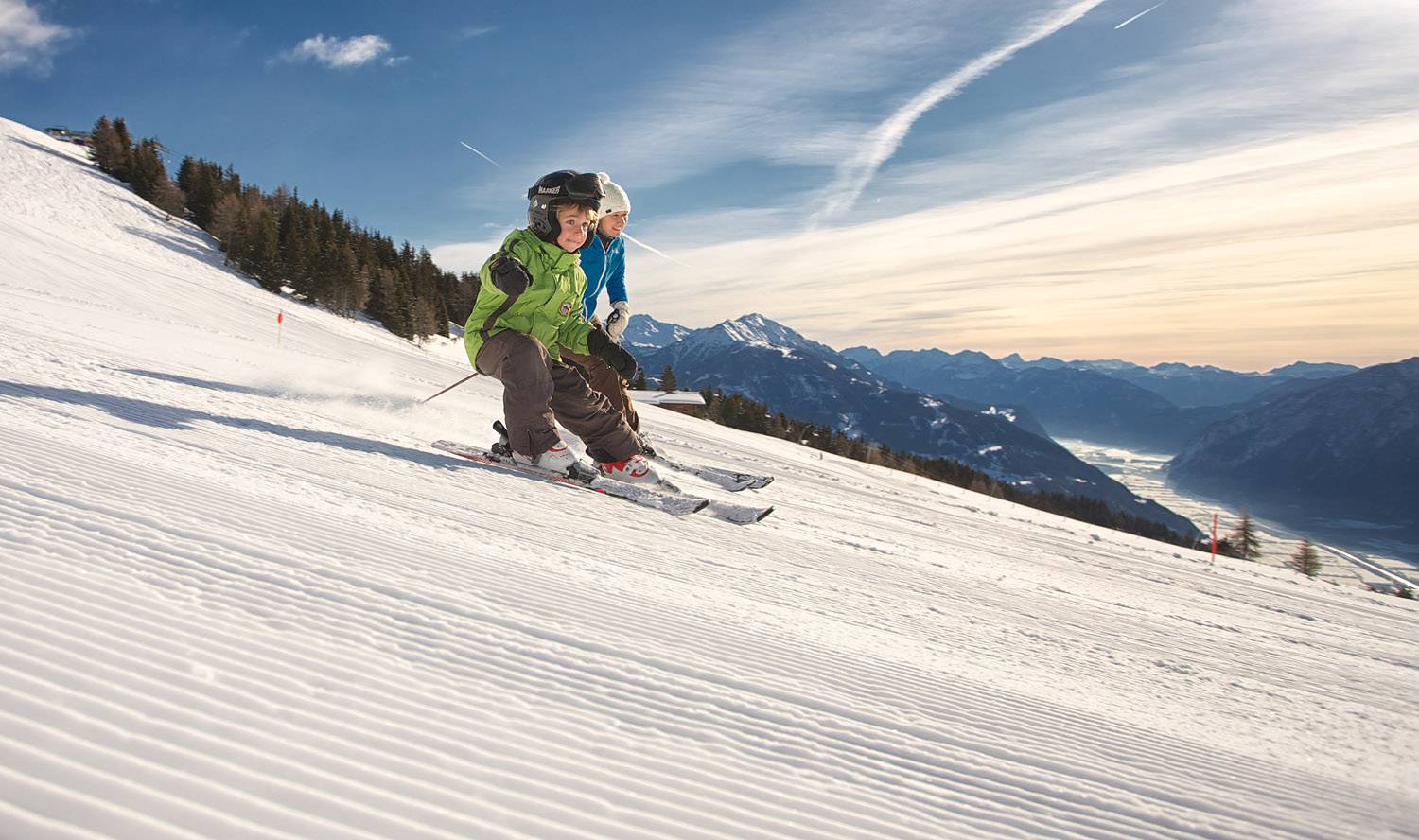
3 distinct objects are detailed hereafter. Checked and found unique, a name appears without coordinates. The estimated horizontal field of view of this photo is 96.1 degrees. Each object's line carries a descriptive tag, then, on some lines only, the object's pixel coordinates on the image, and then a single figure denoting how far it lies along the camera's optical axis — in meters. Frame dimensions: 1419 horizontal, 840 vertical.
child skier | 5.60
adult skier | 6.71
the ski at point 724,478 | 8.38
